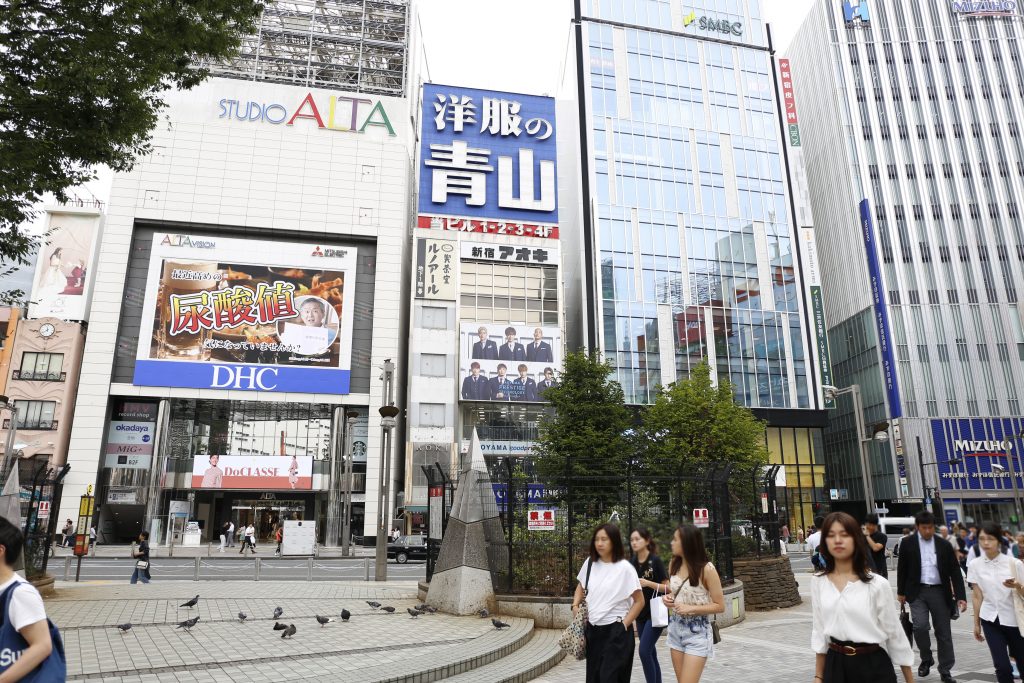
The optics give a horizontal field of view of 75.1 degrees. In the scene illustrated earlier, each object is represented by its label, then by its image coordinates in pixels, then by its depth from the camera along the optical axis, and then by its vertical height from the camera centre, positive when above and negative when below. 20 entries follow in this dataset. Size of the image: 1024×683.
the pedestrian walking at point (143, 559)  18.47 -1.33
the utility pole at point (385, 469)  20.08 +1.39
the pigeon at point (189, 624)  9.80 -1.63
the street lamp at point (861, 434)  27.62 +3.20
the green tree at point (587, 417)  29.38 +4.01
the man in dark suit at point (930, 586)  7.43 -0.89
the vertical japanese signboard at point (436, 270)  49.44 +17.39
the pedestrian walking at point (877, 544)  10.22 -0.59
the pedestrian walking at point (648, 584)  6.32 -0.75
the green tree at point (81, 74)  9.51 +6.31
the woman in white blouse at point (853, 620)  3.78 -0.64
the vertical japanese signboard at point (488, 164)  52.31 +27.10
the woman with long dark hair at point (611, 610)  5.35 -0.81
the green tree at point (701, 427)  31.04 +3.75
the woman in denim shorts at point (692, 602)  5.28 -0.74
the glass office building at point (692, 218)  53.06 +23.73
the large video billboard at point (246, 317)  44.91 +12.96
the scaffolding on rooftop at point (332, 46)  54.41 +37.62
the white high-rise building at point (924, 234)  54.41 +23.94
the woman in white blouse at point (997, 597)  6.36 -0.88
